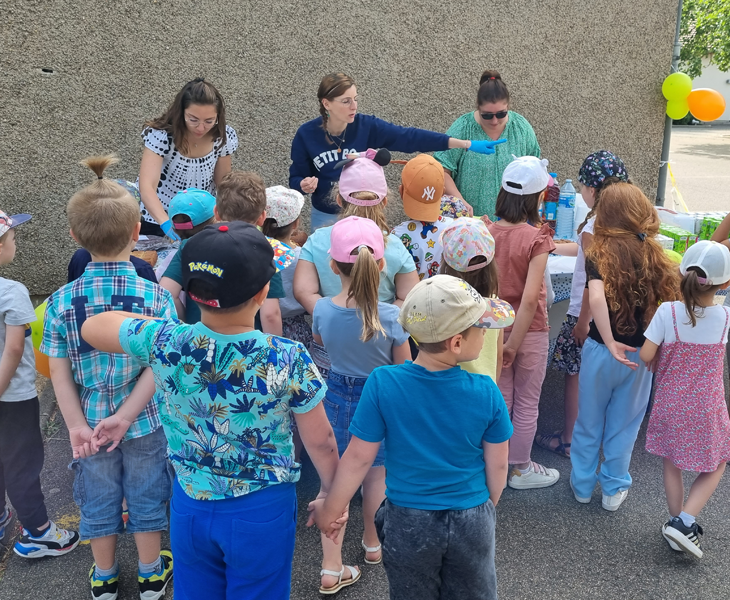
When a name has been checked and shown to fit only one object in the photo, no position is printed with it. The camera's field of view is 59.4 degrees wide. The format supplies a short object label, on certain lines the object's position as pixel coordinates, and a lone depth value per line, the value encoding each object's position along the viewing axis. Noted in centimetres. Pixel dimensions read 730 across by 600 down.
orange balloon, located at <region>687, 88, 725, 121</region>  582
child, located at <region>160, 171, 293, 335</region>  276
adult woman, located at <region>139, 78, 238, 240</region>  345
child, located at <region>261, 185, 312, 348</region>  295
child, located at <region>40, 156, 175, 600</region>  223
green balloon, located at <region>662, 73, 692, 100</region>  634
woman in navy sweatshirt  379
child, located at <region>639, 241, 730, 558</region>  276
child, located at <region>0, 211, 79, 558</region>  261
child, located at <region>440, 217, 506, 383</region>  250
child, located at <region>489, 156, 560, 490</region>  303
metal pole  649
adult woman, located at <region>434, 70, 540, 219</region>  427
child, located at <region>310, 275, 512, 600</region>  185
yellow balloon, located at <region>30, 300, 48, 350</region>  284
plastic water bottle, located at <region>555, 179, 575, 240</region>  464
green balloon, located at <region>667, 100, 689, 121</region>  645
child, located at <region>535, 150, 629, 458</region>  339
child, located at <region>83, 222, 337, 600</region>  167
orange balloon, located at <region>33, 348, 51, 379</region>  287
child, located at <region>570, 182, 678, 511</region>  296
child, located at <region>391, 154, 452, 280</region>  303
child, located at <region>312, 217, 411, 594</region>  238
